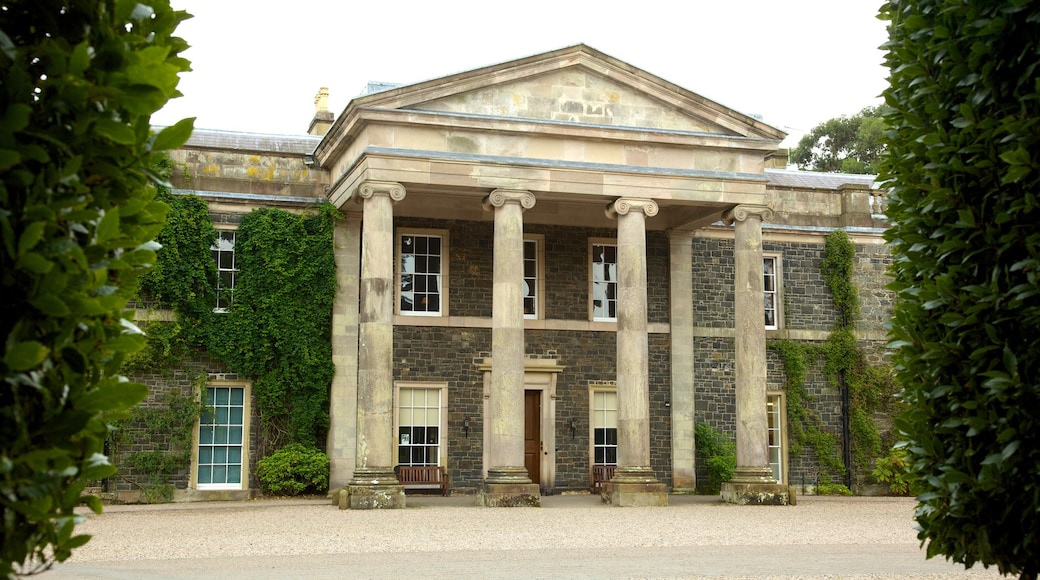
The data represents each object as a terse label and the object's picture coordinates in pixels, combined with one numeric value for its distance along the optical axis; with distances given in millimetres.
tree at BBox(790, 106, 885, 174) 53281
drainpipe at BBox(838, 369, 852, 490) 25562
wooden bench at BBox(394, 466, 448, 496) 22391
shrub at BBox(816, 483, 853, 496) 25281
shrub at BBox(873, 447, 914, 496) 25266
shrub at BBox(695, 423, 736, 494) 24016
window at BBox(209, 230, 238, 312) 22250
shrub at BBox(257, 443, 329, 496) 21453
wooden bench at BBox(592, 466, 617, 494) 23594
